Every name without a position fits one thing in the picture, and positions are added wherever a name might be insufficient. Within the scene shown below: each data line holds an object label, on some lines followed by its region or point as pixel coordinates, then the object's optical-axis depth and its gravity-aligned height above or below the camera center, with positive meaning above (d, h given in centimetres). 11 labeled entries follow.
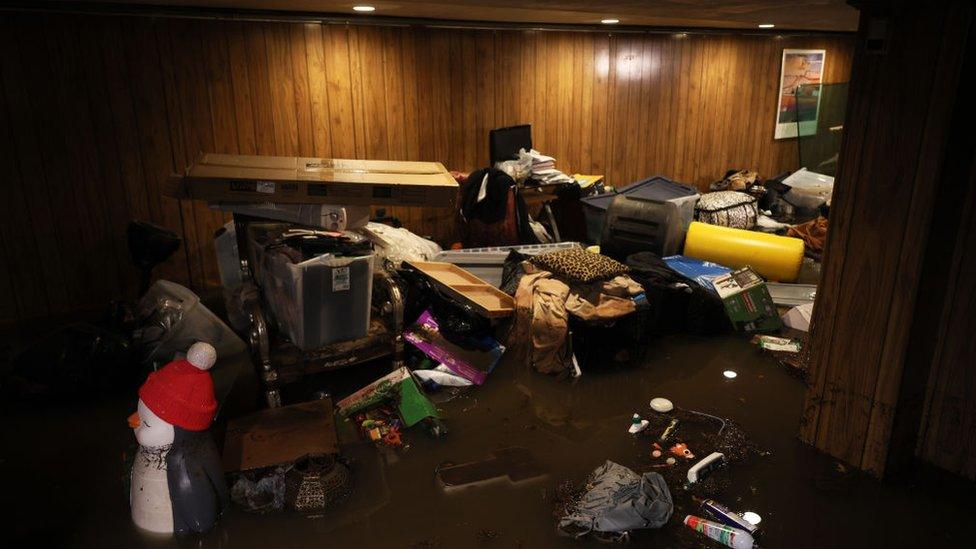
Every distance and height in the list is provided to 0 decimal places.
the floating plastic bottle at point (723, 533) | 244 -159
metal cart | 333 -127
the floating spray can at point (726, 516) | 253 -159
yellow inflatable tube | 485 -110
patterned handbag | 595 -99
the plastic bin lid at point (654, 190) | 548 -76
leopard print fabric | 399 -101
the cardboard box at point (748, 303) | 435 -132
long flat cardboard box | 335 -43
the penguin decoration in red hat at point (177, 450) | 243 -129
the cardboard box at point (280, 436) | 280 -146
